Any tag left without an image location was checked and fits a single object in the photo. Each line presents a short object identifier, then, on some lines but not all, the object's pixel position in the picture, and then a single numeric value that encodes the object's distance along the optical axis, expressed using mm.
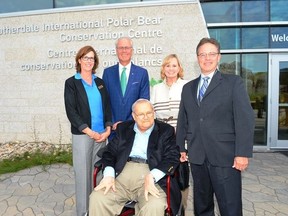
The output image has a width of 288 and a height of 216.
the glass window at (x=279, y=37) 6695
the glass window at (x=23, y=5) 7387
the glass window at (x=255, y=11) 6816
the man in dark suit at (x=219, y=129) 2156
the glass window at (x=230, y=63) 6918
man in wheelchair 2354
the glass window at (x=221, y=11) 6906
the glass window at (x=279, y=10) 6754
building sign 6516
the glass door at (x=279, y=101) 6805
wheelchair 2344
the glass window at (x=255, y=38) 6777
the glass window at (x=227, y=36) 6871
